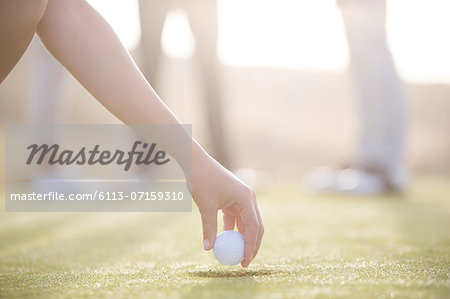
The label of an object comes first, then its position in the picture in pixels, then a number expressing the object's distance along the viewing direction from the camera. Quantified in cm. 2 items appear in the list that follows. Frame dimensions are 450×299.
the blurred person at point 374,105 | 830
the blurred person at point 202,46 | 1019
